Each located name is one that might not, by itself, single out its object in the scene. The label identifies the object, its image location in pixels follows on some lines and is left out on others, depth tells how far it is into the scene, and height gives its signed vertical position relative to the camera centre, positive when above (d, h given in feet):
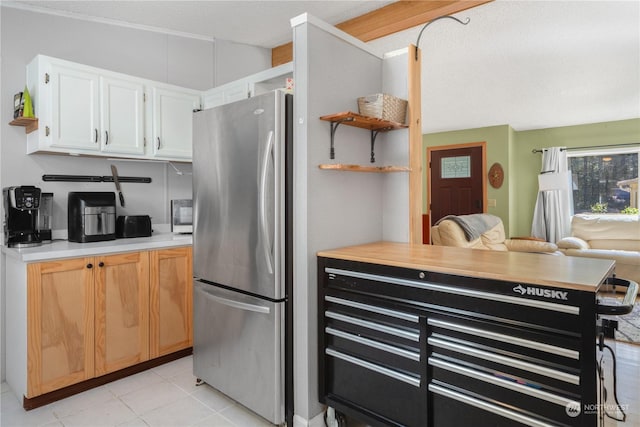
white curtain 21.36 +0.67
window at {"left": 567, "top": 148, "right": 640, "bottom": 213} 20.45 +1.53
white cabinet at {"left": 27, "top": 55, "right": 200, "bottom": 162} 7.90 +2.33
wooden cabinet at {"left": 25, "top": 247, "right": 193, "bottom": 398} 7.08 -2.13
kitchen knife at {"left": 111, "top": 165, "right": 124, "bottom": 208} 9.67 +0.83
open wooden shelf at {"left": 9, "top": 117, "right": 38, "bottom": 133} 7.89 +1.96
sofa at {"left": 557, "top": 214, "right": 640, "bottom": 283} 15.63 -1.59
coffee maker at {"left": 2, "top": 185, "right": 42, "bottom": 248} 7.54 -0.04
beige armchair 12.59 -0.99
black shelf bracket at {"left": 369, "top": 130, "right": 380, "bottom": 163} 7.51 +1.39
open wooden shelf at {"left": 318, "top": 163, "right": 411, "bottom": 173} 6.12 +0.72
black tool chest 3.92 -1.74
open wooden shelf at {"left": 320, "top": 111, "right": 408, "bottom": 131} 6.13 +1.56
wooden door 22.82 +1.72
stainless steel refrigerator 6.26 -0.68
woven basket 6.63 +1.85
